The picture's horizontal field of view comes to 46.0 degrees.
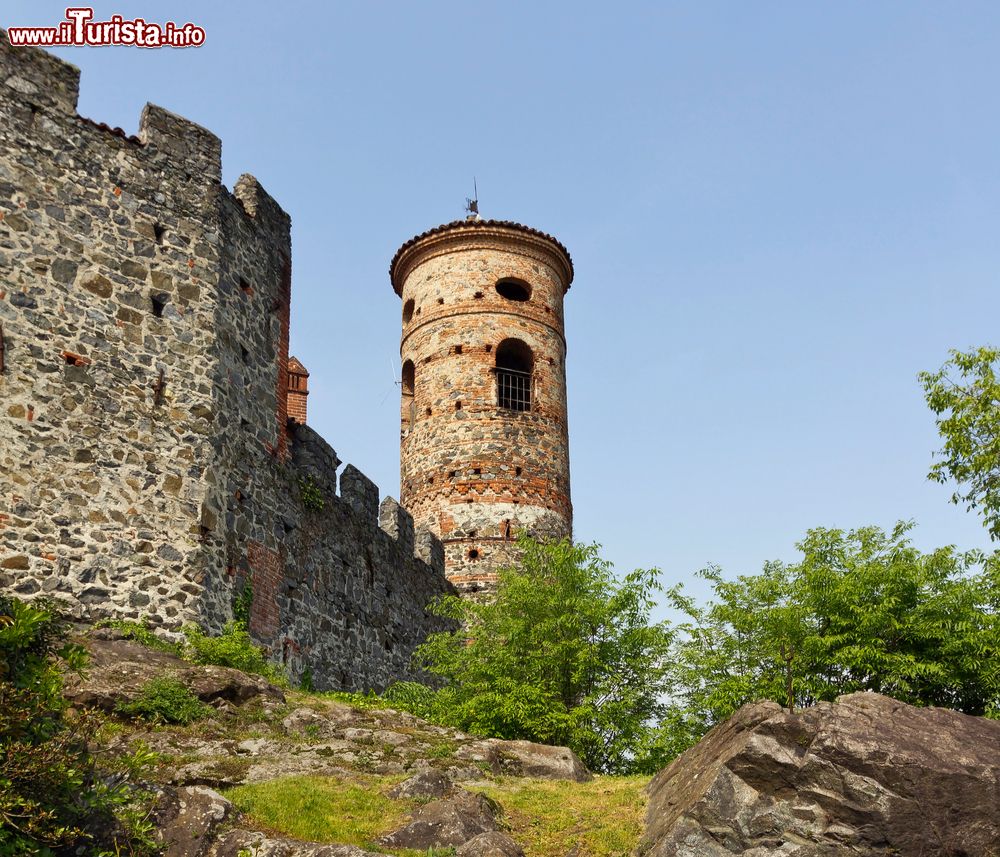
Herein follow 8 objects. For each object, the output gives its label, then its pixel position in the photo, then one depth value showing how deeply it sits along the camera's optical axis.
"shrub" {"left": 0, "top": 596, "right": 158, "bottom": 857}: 7.73
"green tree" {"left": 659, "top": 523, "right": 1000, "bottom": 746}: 16.44
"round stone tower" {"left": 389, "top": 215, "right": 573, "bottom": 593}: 25.97
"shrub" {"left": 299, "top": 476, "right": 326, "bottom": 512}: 18.20
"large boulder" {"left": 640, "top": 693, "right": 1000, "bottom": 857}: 9.59
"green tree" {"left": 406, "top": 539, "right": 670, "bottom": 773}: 16.36
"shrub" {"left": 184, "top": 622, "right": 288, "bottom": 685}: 13.88
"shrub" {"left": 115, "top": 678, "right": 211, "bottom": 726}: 11.71
